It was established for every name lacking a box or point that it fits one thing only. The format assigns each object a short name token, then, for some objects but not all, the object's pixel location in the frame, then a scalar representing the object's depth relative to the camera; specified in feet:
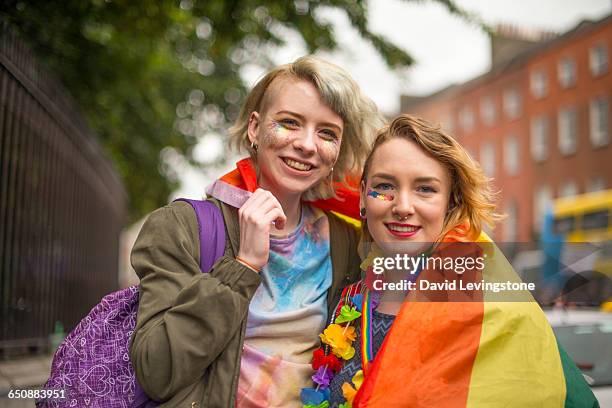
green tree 16.70
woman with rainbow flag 6.17
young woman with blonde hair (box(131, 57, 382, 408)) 6.54
